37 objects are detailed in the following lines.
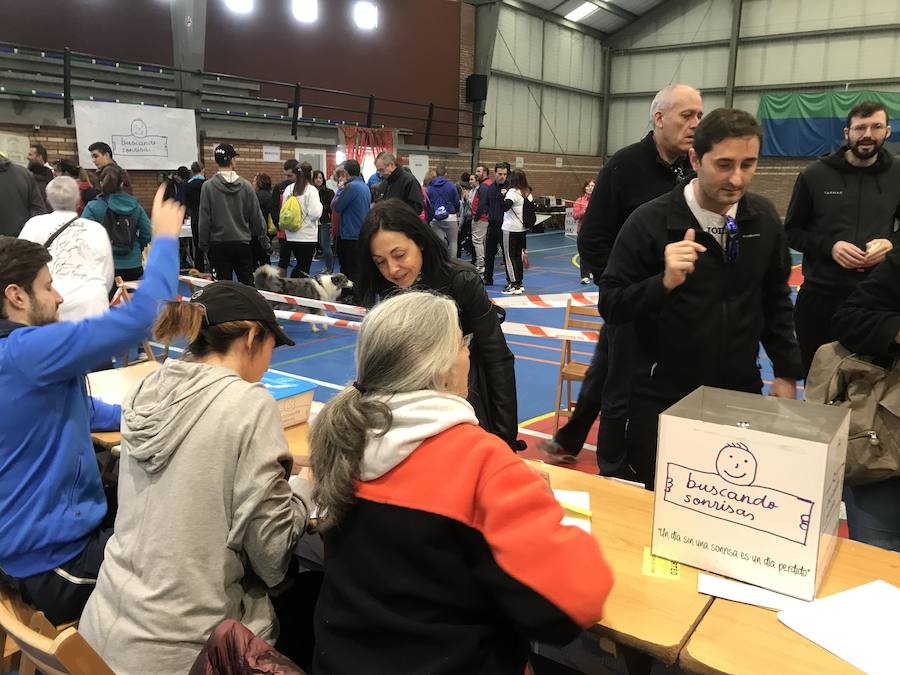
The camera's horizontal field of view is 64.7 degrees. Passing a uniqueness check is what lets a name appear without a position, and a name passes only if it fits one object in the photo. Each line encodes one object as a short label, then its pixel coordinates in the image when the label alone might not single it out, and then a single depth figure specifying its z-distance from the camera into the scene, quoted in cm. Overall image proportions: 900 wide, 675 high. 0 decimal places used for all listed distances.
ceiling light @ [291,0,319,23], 1452
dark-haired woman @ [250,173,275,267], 1002
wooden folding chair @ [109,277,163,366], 423
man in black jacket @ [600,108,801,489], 203
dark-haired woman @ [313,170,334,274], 1040
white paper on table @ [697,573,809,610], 147
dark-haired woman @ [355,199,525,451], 250
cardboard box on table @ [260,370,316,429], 267
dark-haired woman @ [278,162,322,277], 833
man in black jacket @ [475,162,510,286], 973
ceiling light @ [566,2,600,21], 2030
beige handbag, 189
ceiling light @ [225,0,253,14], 1345
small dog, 744
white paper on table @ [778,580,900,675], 131
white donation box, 139
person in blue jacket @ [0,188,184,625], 188
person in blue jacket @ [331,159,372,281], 796
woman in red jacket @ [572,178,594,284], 1159
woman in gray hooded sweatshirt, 156
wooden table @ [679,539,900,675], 129
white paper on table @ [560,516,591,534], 181
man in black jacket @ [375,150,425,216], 755
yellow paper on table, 159
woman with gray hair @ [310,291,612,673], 119
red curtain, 1484
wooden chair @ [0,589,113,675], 127
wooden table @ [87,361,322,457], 256
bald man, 293
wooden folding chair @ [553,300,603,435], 439
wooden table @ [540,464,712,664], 138
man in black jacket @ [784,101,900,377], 336
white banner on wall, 1048
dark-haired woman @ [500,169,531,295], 948
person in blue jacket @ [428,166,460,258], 960
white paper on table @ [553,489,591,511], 191
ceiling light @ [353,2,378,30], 1572
